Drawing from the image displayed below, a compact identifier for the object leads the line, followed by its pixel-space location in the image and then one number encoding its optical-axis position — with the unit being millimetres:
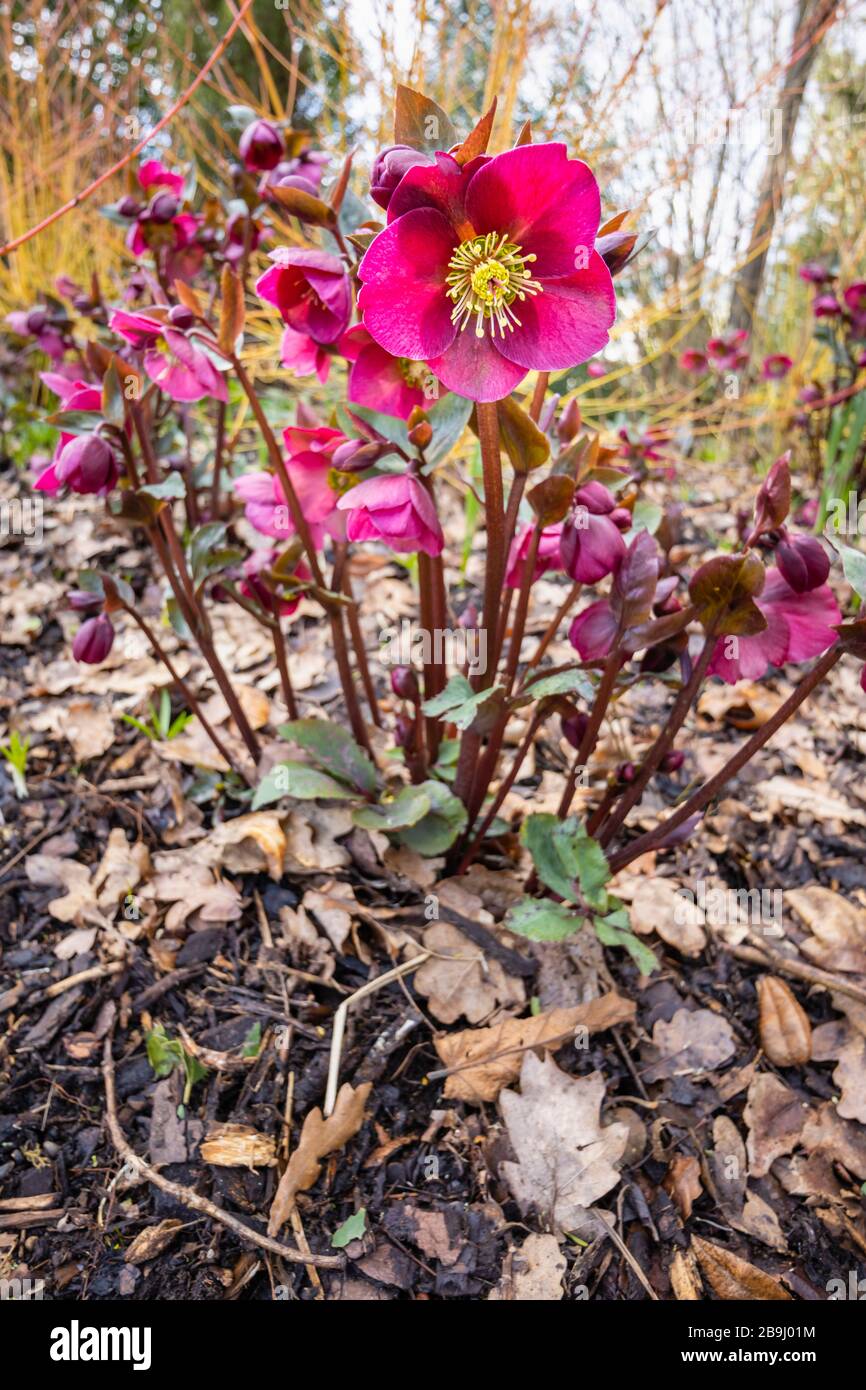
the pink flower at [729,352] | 965
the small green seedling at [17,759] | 474
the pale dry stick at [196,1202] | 289
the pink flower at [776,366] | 979
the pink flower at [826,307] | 779
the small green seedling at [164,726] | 497
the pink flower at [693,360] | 1009
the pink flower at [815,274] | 771
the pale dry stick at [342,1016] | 331
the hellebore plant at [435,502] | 242
